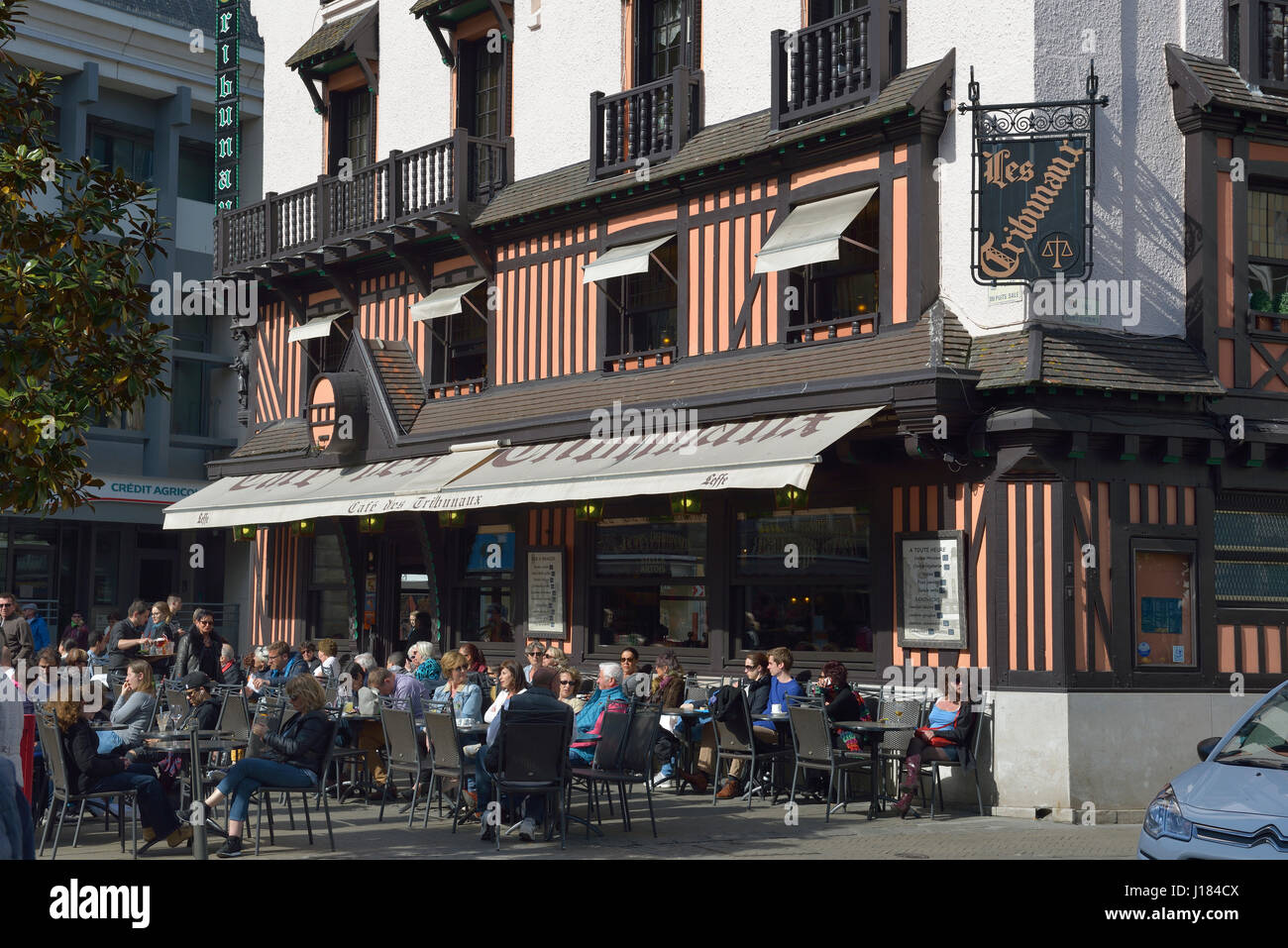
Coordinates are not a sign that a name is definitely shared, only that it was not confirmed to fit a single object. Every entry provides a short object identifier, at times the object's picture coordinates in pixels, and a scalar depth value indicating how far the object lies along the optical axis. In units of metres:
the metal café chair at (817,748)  13.75
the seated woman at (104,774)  11.29
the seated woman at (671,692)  15.79
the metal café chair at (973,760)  13.92
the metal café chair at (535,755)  11.66
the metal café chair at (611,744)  12.57
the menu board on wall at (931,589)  14.62
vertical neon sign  25.42
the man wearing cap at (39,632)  18.72
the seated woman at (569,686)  13.85
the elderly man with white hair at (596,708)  13.41
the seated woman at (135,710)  12.12
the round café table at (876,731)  13.54
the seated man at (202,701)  13.84
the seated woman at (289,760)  11.30
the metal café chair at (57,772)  11.23
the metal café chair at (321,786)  11.46
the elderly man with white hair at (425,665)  16.19
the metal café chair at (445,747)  12.56
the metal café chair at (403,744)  13.04
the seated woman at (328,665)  17.30
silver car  8.28
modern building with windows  30.97
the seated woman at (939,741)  13.73
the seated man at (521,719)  11.65
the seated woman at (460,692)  13.37
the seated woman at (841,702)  14.24
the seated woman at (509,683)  13.02
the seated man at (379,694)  14.75
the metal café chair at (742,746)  14.55
